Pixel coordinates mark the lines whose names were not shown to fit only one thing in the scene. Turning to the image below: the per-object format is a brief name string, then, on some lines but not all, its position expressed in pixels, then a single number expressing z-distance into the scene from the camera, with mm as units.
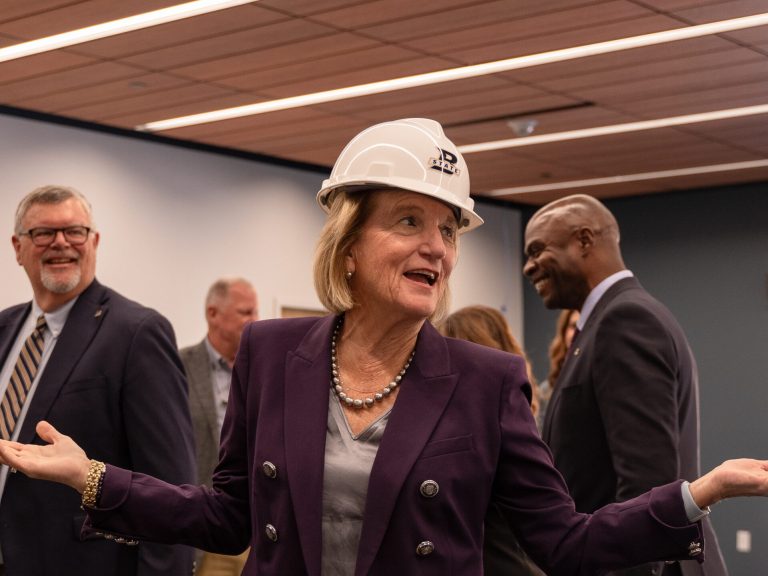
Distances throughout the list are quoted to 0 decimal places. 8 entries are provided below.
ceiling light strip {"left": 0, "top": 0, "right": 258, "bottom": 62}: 6145
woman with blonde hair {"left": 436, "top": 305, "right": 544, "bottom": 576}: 3069
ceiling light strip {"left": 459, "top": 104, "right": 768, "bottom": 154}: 8391
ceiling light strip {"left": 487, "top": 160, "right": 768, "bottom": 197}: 10324
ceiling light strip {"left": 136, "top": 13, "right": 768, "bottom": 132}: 6488
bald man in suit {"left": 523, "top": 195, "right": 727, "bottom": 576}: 3234
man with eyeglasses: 3434
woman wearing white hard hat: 2115
